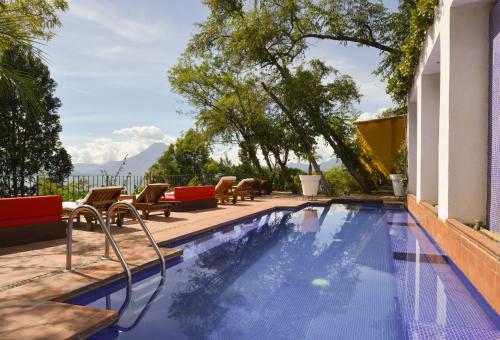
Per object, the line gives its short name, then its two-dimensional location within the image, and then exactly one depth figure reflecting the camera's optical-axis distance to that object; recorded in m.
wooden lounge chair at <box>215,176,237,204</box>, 13.28
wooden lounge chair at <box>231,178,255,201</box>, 14.35
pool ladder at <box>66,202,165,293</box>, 4.44
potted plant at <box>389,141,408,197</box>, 14.52
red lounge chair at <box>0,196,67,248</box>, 6.03
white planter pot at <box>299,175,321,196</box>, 14.84
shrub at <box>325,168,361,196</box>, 18.12
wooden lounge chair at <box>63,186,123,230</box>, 7.80
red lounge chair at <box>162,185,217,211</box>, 11.02
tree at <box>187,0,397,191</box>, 16.27
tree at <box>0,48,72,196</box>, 27.83
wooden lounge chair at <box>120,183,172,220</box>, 9.27
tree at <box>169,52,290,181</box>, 19.31
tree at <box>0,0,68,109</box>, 5.90
